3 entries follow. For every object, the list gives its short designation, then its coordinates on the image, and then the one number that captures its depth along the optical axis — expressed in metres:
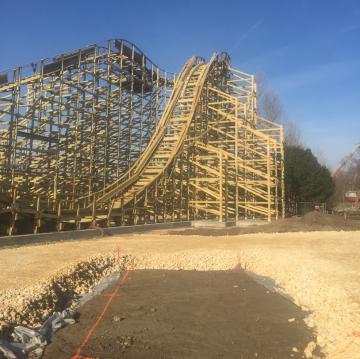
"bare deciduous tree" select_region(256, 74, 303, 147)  39.51
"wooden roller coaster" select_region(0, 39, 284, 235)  16.66
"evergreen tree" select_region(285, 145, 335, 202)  31.83
